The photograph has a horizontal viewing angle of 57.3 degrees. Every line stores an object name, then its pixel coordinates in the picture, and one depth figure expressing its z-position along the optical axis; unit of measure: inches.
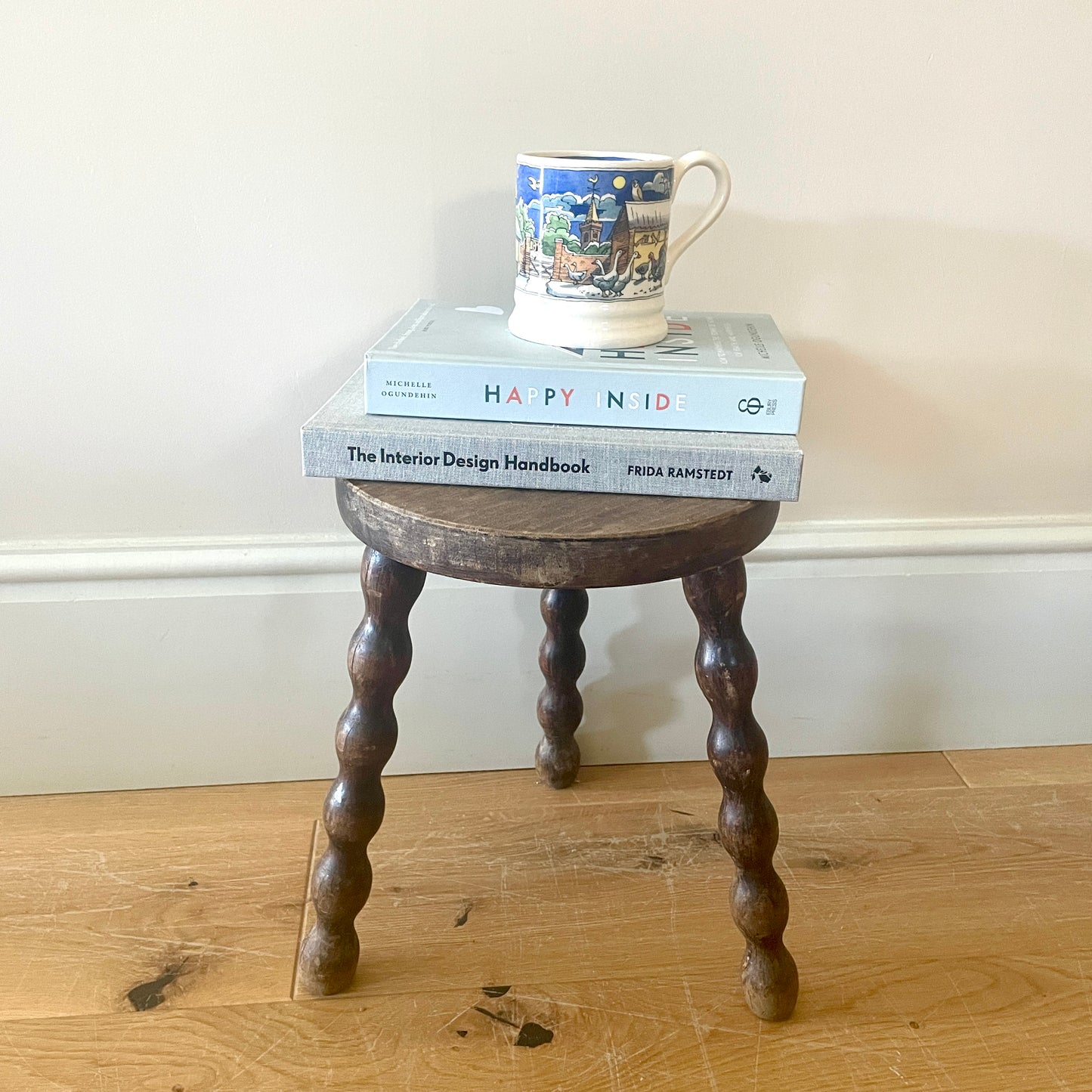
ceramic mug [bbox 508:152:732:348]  23.1
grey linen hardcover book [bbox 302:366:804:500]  22.0
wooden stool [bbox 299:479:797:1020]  21.0
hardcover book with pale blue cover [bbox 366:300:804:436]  22.6
